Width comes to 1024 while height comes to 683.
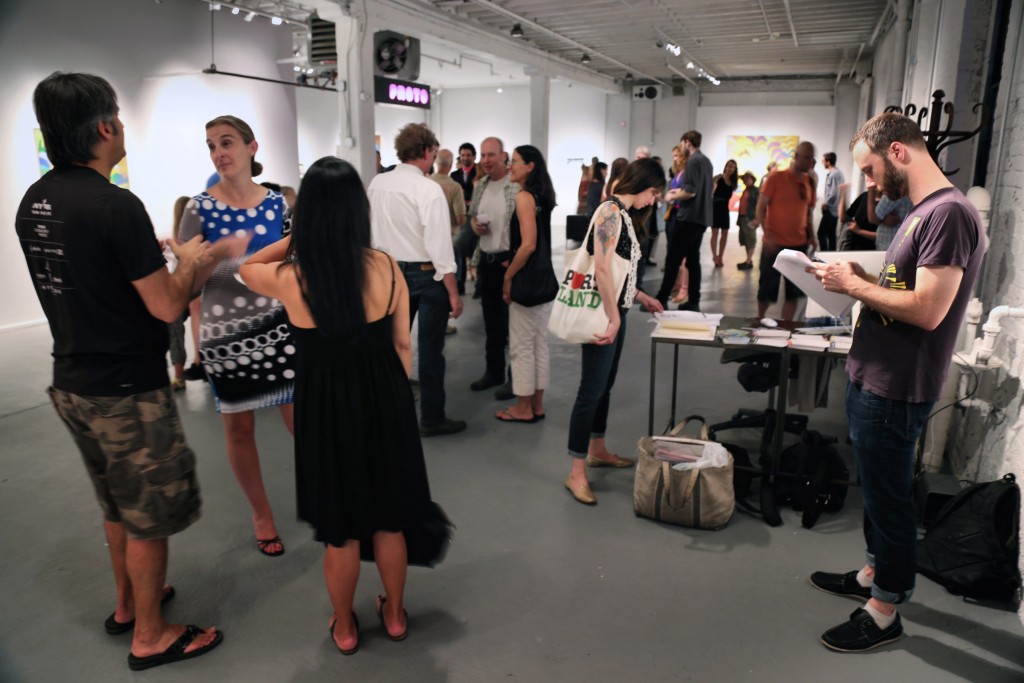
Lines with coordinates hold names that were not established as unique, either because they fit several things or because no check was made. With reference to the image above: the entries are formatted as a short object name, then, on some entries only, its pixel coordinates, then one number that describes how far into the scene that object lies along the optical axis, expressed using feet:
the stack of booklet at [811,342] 10.30
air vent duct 25.12
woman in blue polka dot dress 8.23
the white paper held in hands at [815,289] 7.73
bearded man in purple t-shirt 6.06
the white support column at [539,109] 43.19
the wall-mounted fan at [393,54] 25.75
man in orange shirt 18.60
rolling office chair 10.54
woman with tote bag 9.41
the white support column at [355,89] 24.41
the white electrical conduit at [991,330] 8.41
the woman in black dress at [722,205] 33.30
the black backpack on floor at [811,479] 9.87
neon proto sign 25.94
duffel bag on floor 9.47
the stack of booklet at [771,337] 10.47
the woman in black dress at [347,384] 6.11
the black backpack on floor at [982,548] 7.90
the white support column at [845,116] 53.47
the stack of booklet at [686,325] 10.94
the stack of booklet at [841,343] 10.15
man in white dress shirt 11.67
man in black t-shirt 5.94
